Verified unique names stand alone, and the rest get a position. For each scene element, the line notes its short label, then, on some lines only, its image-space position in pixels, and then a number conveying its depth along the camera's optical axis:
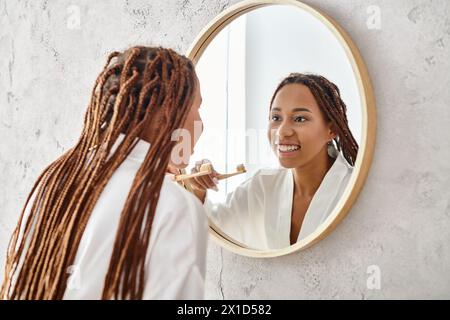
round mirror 1.21
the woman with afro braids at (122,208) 0.92
